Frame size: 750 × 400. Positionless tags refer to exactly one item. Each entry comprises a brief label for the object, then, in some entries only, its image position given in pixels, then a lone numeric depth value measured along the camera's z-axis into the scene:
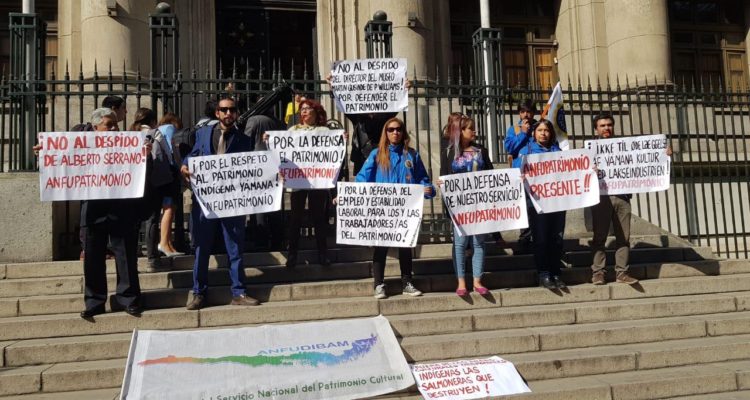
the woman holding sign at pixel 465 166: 6.11
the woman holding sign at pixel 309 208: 6.68
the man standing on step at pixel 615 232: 6.77
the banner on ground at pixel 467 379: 4.57
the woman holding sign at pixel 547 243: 6.46
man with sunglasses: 5.74
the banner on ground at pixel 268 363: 4.30
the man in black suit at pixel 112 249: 5.49
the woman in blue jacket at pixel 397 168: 6.16
